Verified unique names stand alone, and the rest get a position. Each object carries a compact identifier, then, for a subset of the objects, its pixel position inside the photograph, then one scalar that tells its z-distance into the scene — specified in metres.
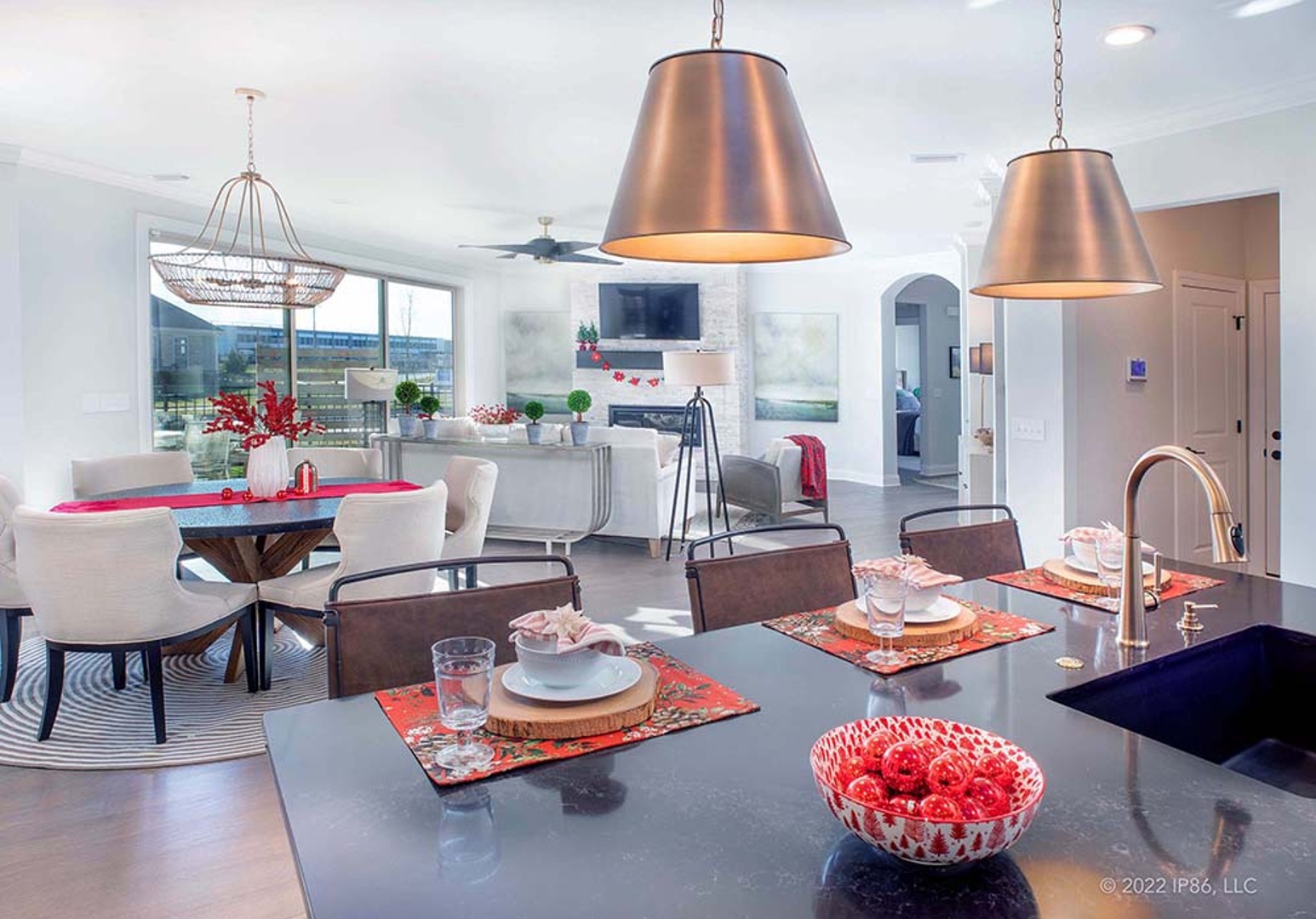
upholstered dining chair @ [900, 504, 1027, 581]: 2.28
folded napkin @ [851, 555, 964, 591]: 1.62
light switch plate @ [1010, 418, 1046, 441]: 4.70
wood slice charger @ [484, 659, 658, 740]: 1.19
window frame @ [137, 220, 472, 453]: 5.92
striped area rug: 2.92
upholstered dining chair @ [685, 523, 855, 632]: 1.88
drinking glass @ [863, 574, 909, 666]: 1.48
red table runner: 3.66
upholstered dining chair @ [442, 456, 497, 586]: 3.98
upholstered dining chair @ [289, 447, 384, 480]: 5.11
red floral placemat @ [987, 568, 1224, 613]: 1.86
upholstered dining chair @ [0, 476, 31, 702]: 3.30
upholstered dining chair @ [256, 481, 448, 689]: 3.18
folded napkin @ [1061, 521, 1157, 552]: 2.02
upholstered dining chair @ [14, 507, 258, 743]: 2.79
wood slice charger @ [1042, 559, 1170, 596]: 1.93
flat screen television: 10.11
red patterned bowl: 0.82
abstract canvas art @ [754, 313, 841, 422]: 10.38
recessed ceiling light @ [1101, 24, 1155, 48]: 3.23
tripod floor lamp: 5.98
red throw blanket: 7.57
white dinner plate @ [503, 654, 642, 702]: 1.27
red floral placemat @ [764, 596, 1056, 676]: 1.52
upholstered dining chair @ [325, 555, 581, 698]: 1.50
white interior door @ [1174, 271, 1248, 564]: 4.98
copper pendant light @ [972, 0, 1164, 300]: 1.61
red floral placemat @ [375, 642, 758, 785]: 1.13
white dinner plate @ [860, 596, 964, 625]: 1.65
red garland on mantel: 10.29
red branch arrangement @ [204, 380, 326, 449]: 3.87
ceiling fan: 6.82
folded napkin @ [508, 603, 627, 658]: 1.29
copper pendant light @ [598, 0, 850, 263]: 1.08
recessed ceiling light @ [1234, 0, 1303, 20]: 3.01
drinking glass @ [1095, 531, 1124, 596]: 1.89
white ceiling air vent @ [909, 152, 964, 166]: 5.21
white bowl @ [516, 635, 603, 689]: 1.29
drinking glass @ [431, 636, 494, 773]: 1.17
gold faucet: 1.27
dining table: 3.29
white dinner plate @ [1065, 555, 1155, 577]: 2.00
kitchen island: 0.82
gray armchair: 7.18
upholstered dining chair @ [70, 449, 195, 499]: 4.40
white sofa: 6.16
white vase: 3.92
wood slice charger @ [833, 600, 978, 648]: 1.58
